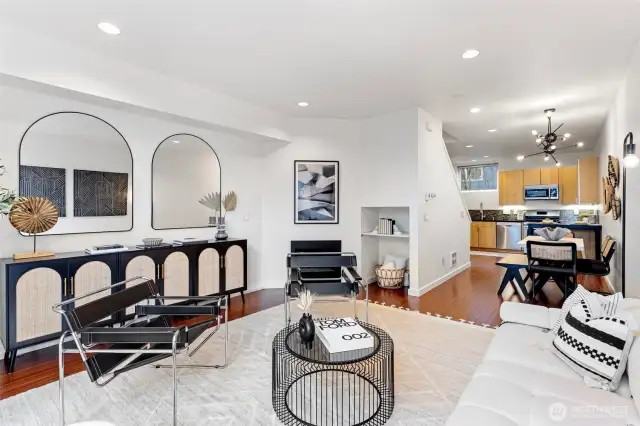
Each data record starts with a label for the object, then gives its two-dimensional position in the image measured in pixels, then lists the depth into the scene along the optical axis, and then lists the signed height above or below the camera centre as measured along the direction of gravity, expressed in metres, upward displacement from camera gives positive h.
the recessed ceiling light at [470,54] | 3.00 +1.46
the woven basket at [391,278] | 5.04 -0.91
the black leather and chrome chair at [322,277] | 3.51 -0.72
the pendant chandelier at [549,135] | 4.97 +1.50
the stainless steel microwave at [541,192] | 8.28 +0.60
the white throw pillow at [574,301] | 1.99 -0.51
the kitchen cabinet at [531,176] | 8.56 +1.01
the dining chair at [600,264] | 4.05 -0.60
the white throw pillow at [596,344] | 1.59 -0.65
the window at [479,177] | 9.62 +1.14
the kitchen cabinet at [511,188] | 8.86 +0.76
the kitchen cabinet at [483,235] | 8.96 -0.50
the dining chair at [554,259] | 3.91 -0.52
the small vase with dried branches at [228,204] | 4.59 +0.19
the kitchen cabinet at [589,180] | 6.81 +0.73
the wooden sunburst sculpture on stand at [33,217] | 2.76 +0.01
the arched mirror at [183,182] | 4.06 +0.46
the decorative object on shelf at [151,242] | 3.68 -0.26
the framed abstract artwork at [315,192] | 5.23 +0.39
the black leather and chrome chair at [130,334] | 1.92 -0.71
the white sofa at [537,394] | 1.34 -0.80
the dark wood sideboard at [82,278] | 2.64 -0.57
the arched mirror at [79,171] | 3.09 +0.47
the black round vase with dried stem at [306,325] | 2.09 -0.67
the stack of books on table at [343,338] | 1.95 -0.74
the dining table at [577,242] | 4.33 -0.36
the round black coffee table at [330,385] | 1.94 -1.14
